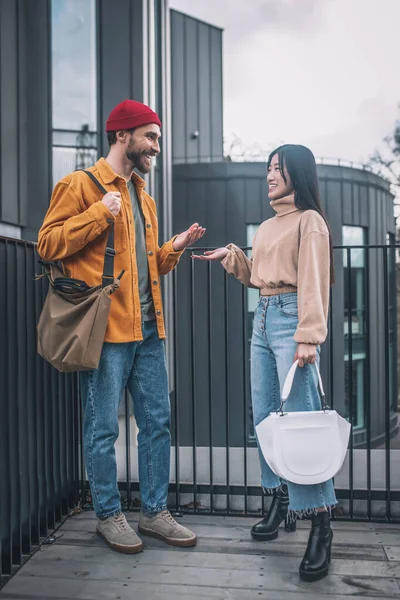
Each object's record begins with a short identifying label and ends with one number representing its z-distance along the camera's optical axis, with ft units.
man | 8.16
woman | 7.76
